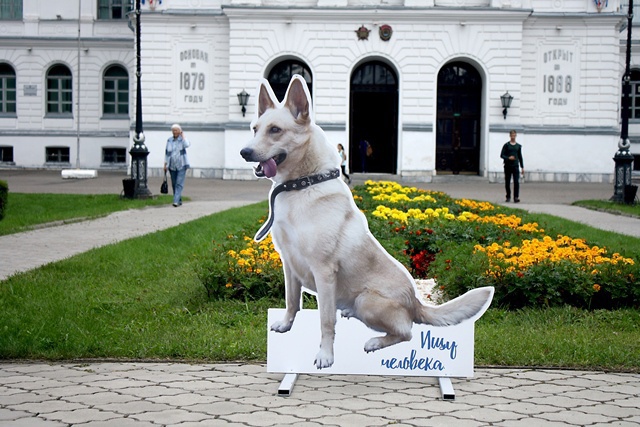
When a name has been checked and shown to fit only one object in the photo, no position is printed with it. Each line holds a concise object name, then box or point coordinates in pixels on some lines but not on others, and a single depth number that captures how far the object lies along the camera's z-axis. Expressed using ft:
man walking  85.71
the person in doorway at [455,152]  131.85
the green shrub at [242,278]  31.40
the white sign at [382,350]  21.61
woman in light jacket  72.74
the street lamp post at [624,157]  84.19
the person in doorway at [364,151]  131.75
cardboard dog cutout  20.51
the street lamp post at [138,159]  82.43
